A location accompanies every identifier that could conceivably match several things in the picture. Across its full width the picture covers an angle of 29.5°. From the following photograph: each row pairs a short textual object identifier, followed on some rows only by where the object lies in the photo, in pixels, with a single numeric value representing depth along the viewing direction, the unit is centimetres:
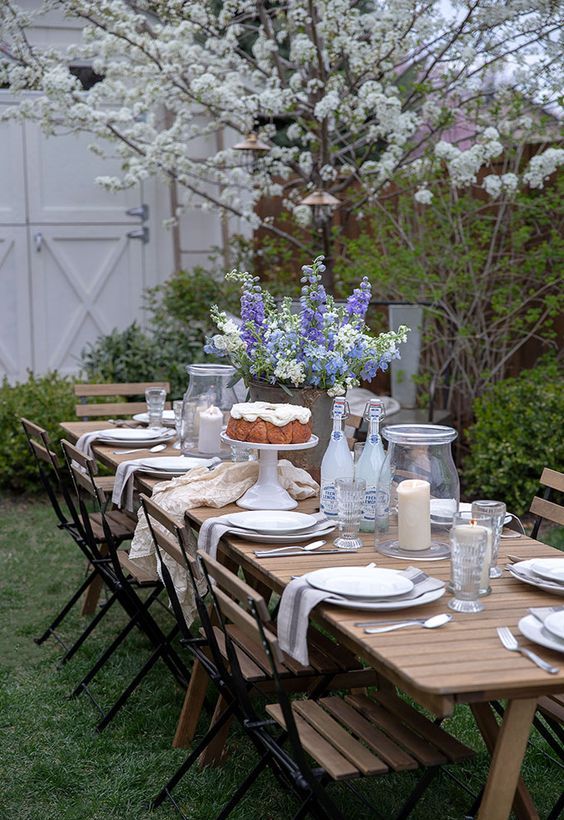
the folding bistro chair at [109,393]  559
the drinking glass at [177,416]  458
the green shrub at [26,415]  704
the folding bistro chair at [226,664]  306
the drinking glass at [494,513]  285
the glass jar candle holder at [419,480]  298
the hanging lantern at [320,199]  674
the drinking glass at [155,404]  486
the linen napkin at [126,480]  403
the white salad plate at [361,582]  256
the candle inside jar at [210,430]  421
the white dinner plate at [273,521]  314
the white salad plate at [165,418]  507
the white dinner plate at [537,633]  229
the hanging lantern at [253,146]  700
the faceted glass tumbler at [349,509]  305
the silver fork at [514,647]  220
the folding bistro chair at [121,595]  382
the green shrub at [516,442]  624
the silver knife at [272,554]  297
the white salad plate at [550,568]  272
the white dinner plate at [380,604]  250
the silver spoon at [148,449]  444
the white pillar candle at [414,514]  294
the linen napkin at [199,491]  350
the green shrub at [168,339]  774
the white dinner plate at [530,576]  269
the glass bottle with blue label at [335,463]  335
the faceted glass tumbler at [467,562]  252
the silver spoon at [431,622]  240
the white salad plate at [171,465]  397
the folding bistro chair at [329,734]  248
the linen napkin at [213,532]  313
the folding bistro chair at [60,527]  438
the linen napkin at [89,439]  464
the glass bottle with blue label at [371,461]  328
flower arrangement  372
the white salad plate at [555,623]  231
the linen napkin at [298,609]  256
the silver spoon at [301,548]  298
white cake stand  346
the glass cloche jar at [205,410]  423
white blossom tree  693
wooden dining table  213
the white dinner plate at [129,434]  462
